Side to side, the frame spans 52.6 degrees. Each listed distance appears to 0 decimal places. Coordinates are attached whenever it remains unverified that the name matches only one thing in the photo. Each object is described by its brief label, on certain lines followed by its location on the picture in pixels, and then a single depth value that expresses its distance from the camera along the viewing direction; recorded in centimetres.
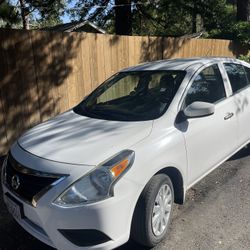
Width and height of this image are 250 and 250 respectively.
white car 195
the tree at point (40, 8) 1033
